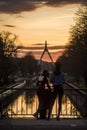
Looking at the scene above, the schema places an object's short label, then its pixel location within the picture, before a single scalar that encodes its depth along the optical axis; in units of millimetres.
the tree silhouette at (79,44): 37113
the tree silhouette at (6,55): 53636
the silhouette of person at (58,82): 11154
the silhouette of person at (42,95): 11715
